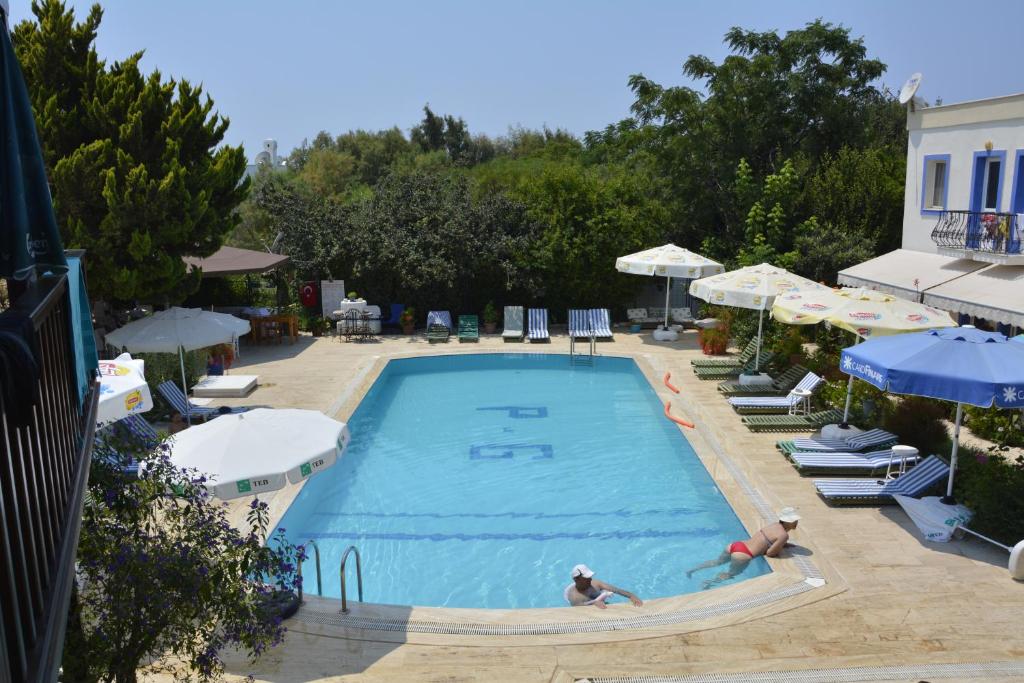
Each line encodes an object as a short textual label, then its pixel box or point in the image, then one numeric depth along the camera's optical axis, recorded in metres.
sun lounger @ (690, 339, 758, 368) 19.61
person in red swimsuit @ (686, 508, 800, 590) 10.50
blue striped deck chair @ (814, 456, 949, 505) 11.86
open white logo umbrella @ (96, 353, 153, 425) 11.23
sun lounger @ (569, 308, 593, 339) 25.11
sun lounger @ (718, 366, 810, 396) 17.97
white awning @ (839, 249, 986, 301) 19.23
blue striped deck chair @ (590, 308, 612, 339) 25.20
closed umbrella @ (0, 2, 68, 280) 4.31
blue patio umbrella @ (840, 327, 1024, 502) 10.08
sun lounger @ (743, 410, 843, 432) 15.49
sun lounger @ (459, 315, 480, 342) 25.38
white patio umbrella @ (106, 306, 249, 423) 15.27
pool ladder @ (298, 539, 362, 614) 8.85
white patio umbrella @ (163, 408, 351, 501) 9.27
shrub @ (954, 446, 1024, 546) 10.45
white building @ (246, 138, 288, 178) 67.75
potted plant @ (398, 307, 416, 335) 26.39
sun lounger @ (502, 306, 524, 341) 25.59
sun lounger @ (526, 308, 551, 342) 25.12
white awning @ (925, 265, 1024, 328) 16.08
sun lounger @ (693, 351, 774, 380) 19.95
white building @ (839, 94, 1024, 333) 17.73
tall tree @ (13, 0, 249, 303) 17.38
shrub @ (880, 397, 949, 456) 13.79
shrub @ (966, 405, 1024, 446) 14.47
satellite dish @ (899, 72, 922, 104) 21.87
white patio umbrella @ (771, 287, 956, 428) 14.09
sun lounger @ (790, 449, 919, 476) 12.84
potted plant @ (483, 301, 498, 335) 26.77
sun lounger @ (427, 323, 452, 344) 25.28
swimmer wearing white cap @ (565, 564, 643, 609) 9.64
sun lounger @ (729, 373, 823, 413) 16.42
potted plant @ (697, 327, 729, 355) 22.45
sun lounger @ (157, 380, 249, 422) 16.06
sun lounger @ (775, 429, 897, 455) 13.69
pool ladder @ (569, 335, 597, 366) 23.08
